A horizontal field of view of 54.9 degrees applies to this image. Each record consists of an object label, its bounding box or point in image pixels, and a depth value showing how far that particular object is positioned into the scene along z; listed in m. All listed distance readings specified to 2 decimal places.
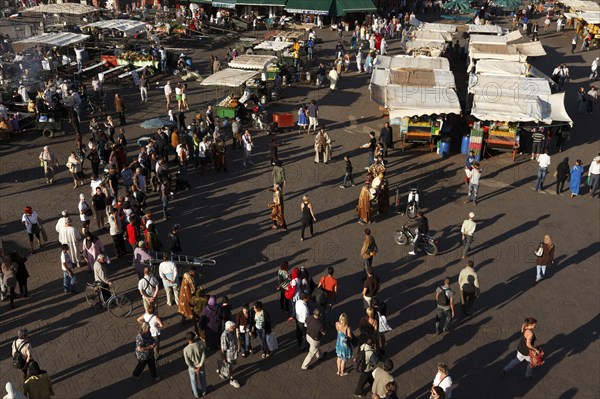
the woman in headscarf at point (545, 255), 13.43
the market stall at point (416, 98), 20.45
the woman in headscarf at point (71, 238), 13.81
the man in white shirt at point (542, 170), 18.08
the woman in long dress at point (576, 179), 17.94
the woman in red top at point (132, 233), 14.09
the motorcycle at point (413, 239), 14.86
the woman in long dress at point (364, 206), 16.09
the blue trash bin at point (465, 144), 21.23
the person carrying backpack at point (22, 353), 10.13
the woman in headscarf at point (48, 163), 18.38
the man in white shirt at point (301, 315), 10.96
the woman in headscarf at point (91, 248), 13.31
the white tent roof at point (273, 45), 29.97
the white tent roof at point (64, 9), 34.00
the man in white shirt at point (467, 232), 14.32
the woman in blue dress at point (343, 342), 10.34
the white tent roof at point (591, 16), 40.12
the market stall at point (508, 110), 20.05
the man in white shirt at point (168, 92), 25.52
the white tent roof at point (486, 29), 35.26
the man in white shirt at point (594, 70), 31.25
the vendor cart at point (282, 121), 23.53
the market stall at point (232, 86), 23.52
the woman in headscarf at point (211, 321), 10.91
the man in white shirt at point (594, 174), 17.97
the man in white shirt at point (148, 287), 11.89
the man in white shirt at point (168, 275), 12.22
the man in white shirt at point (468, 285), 12.12
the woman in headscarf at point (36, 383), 9.33
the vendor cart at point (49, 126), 22.53
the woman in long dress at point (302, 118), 23.58
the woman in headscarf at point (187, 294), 11.81
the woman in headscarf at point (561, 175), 18.23
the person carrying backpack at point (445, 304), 11.45
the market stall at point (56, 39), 27.89
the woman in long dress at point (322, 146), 20.30
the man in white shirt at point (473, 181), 17.09
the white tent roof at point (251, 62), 26.05
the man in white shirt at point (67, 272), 13.01
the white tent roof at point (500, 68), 25.03
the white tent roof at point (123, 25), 31.98
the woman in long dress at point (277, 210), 15.59
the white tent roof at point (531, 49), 30.40
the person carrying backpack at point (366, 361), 9.91
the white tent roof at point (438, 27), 36.09
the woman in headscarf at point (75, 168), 17.95
